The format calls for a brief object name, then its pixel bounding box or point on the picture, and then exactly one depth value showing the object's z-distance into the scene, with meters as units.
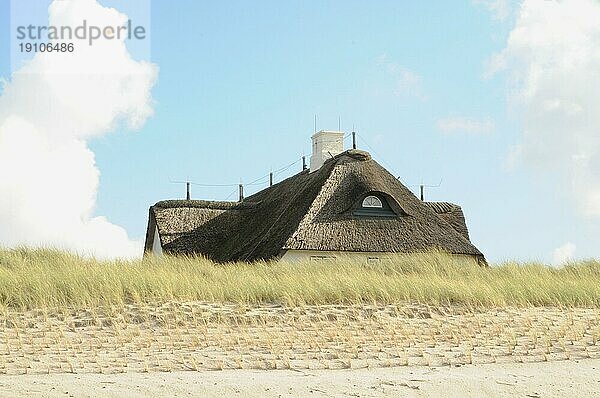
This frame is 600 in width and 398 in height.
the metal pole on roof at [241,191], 42.10
